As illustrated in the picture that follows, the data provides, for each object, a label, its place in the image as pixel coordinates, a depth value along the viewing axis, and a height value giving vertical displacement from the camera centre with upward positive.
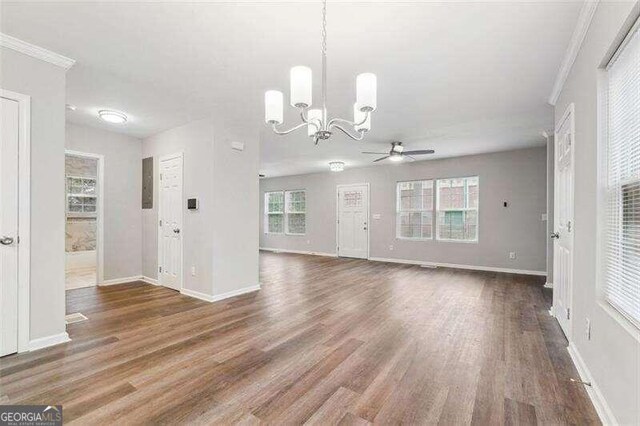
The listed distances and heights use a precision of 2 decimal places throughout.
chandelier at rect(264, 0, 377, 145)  1.80 +0.76
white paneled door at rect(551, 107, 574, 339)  2.62 -0.09
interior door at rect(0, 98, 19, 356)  2.30 -0.13
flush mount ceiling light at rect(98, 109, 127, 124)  3.79 +1.30
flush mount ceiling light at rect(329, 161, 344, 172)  6.99 +1.17
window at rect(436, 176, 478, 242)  6.44 +0.10
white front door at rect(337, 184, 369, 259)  7.92 -0.24
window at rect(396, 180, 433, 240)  6.97 +0.08
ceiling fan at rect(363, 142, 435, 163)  4.96 +1.07
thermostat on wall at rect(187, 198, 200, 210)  4.14 +0.11
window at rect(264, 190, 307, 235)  9.23 +0.00
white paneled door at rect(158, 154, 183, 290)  4.45 -0.20
